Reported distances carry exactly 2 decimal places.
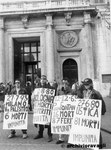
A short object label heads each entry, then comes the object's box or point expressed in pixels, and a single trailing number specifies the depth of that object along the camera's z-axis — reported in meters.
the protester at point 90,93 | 5.84
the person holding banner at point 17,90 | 7.54
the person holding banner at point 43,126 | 6.89
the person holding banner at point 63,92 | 6.54
